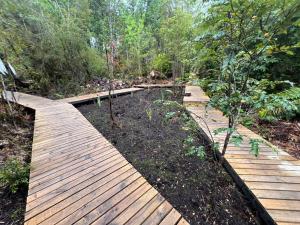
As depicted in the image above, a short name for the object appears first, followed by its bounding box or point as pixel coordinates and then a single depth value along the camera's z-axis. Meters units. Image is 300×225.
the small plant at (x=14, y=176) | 2.06
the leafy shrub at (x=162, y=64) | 8.91
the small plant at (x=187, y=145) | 2.88
